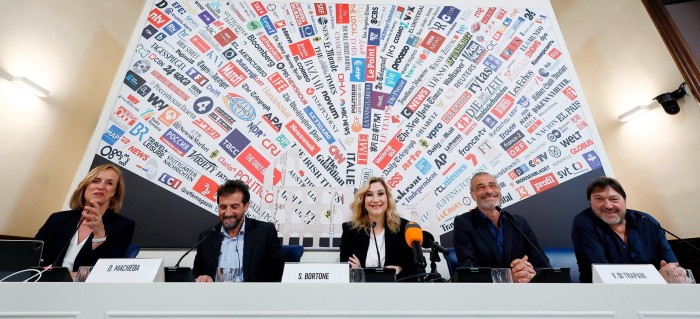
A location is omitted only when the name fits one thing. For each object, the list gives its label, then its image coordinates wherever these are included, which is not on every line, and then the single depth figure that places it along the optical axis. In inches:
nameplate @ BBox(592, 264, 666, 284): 39.3
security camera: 99.2
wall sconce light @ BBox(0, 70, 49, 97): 84.0
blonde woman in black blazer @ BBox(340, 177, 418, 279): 74.4
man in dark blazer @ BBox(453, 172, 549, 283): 71.4
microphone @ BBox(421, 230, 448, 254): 48.7
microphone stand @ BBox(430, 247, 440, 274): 50.2
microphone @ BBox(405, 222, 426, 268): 46.4
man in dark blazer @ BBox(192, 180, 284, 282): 69.7
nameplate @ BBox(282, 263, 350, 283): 39.0
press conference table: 33.4
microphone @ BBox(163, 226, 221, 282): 41.6
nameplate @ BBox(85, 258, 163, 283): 38.4
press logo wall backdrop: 99.3
